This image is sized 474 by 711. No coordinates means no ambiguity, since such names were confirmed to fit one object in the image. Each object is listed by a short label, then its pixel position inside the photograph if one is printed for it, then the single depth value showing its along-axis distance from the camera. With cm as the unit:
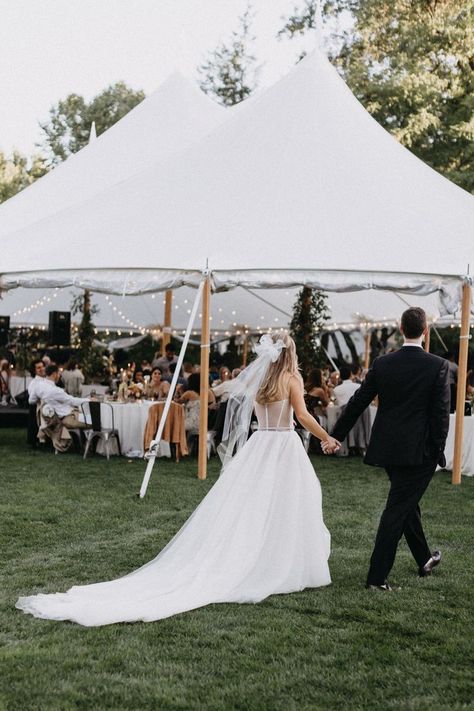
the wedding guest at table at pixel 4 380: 1952
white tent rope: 945
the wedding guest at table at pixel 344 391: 1420
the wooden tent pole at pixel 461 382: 1113
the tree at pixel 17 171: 4023
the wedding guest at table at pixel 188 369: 1603
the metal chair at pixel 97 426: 1277
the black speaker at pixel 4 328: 2058
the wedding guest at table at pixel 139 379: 1584
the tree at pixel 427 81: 2347
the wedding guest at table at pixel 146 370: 1720
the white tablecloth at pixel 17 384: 2031
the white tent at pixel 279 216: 1123
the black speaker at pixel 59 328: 1894
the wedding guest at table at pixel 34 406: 1342
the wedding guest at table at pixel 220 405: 1222
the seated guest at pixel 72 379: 1667
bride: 552
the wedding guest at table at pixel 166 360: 1693
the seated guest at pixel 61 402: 1315
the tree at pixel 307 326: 1656
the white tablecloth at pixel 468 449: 1202
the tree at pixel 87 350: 1881
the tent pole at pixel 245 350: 2286
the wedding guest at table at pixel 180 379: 1444
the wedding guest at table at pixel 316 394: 1427
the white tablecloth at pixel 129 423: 1309
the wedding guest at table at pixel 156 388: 1340
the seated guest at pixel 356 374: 1486
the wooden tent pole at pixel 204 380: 1092
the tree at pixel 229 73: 4075
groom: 570
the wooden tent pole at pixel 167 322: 1859
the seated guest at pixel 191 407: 1301
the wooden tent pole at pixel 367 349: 2275
